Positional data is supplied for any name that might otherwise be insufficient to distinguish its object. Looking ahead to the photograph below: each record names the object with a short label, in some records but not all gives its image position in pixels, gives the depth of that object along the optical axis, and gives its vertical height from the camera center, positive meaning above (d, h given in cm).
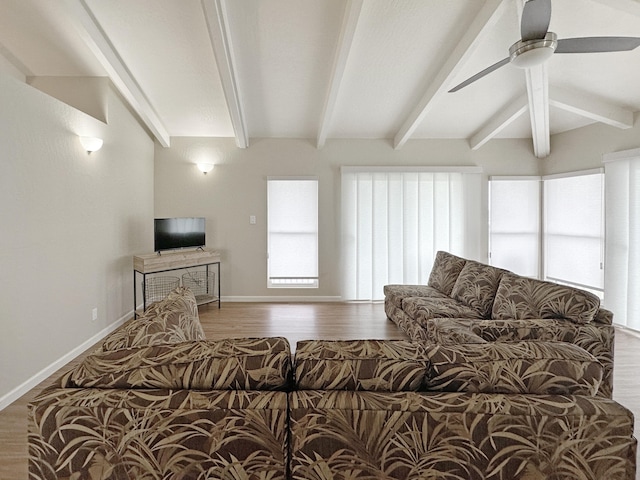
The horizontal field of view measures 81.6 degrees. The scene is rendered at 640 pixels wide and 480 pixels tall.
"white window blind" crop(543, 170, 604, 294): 498 +10
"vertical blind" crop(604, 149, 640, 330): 436 -1
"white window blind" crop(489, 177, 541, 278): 598 +20
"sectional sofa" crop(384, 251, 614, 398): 232 -59
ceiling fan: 220 +124
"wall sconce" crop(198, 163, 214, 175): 571 +107
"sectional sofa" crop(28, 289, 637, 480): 119 -64
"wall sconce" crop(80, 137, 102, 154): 371 +95
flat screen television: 492 +5
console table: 461 -35
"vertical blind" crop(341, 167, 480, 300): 583 +24
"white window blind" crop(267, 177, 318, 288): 591 +5
